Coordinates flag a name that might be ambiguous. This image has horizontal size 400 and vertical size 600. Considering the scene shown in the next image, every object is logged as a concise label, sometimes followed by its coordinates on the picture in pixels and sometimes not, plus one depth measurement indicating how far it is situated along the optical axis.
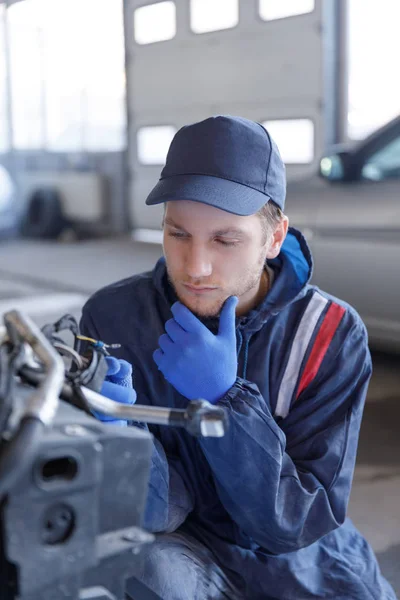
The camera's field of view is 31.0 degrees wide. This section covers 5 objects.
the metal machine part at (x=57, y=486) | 0.50
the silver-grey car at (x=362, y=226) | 3.14
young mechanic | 1.12
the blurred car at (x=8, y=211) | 8.88
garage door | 6.30
